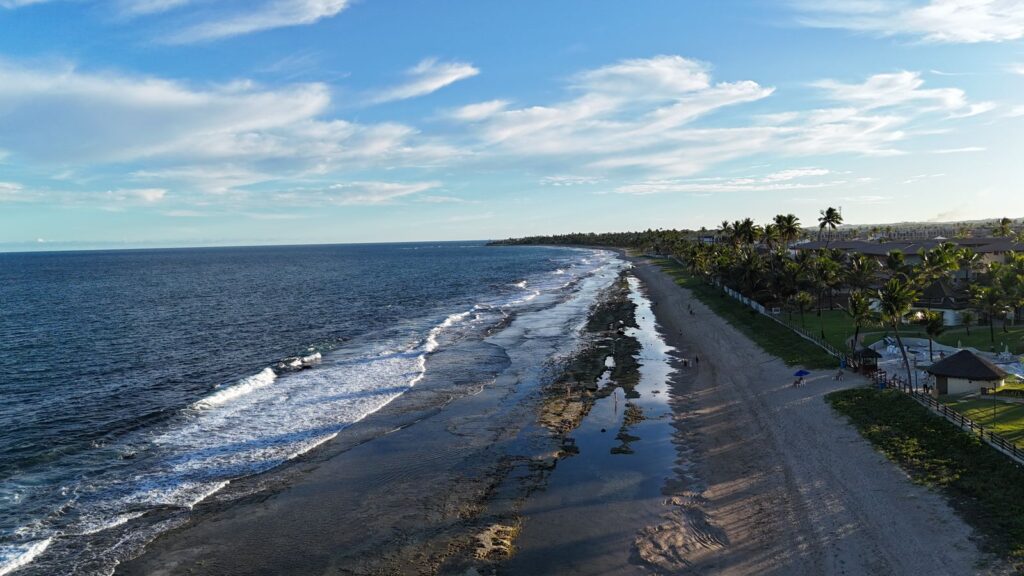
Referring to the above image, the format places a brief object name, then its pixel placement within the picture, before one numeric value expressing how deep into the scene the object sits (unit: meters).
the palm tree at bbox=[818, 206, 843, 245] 94.19
